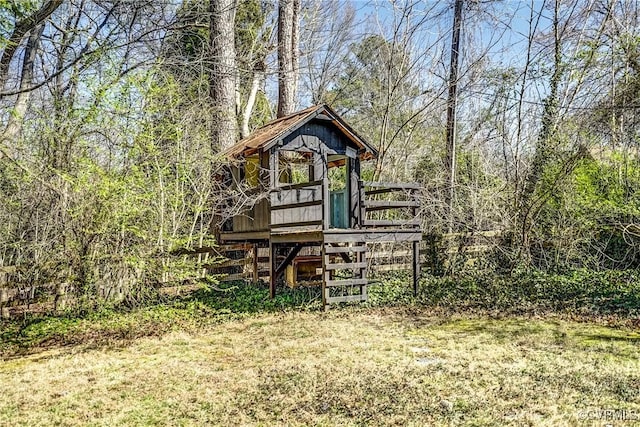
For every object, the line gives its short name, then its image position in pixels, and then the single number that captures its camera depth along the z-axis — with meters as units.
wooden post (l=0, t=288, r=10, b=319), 8.12
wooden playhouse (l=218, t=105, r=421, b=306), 9.25
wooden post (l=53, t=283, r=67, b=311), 8.59
